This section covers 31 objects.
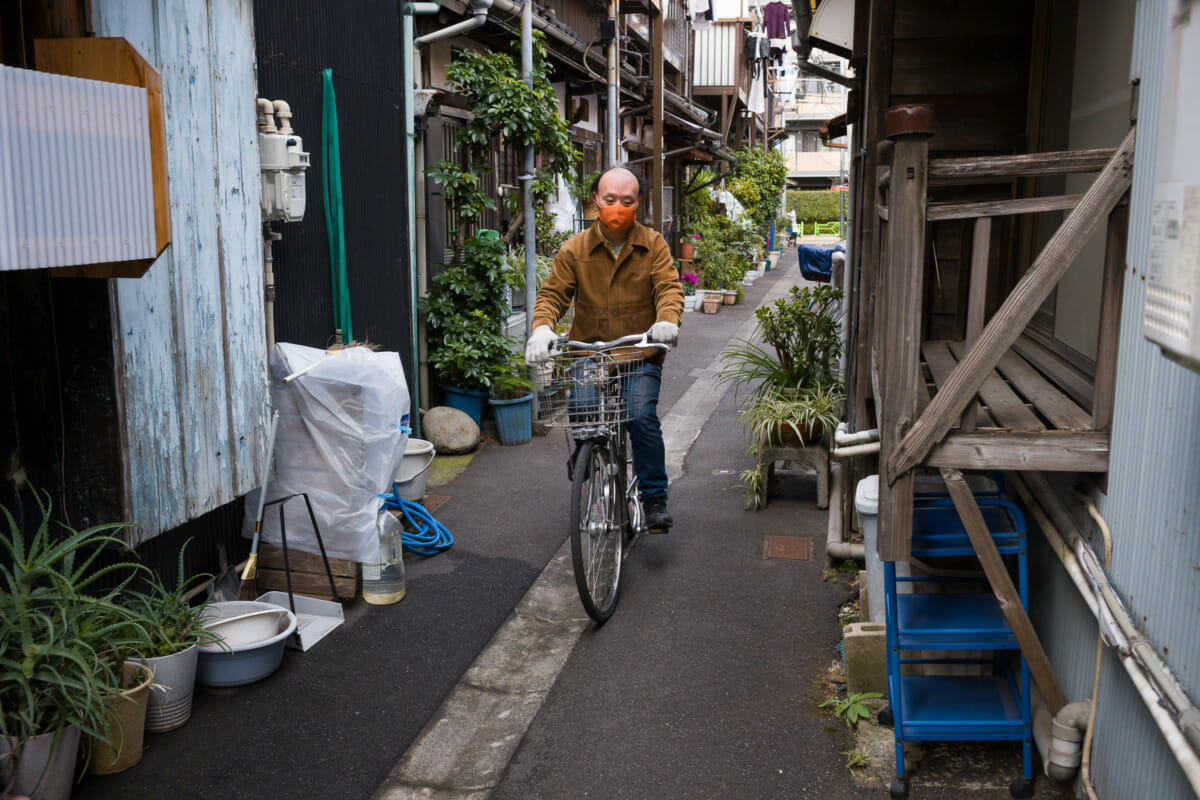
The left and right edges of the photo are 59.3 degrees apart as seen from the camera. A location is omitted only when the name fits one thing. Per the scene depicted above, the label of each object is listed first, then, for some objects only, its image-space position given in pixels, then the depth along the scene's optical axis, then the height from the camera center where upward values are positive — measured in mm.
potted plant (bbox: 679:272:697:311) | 18656 -945
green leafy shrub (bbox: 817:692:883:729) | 4082 -1827
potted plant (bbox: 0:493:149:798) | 3295 -1382
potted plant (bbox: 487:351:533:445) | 8672 -1332
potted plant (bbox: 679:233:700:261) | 21719 -213
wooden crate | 5328 -1692
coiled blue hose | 6195 -1747
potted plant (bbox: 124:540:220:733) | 4023 -1591
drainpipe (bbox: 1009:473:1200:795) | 2398 -1054
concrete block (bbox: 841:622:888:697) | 4191 -1655
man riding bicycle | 5523 -223
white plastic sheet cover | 5227 -1045
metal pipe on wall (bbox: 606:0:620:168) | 14227 +2017
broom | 5000 -1525
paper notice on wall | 1853 -7
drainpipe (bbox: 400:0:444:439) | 7973 +605
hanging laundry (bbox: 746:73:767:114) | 33381 +4596
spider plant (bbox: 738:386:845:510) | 6844 -1164
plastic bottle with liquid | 5371 -1701
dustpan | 5012 -1827
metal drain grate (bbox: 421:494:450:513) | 7068 -1789
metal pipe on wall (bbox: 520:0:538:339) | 9109 +503
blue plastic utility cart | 3590 -1379
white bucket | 6664 -1451
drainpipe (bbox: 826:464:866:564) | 5781 -1688
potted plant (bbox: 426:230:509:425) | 8602 -711
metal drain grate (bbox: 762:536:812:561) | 6168 -1833
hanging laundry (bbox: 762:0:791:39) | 22142 +4558
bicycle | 4949 -945
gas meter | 5359 +348
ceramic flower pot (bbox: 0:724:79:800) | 3279 -1659
